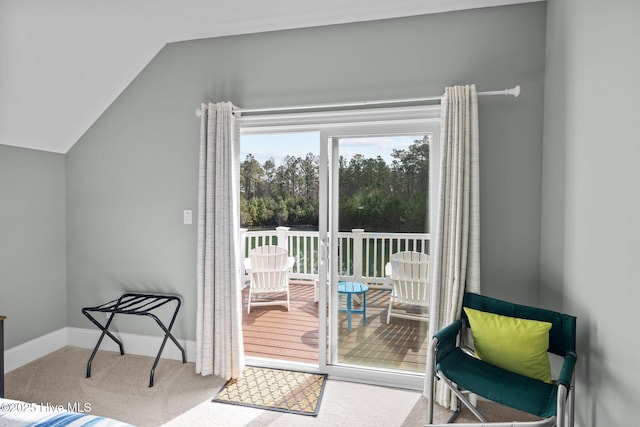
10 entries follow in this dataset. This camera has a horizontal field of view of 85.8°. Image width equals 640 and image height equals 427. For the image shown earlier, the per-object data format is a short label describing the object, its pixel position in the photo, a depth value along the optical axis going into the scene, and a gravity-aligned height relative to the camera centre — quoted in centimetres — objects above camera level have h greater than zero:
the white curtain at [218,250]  261 -36
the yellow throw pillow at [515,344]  176 -73
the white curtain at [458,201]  221 +2
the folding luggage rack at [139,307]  252 -82
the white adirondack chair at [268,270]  393 -76
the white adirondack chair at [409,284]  255 -60
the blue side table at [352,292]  267 -68
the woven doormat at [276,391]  228 -133
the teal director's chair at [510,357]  160 -81
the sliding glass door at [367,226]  251 -16
